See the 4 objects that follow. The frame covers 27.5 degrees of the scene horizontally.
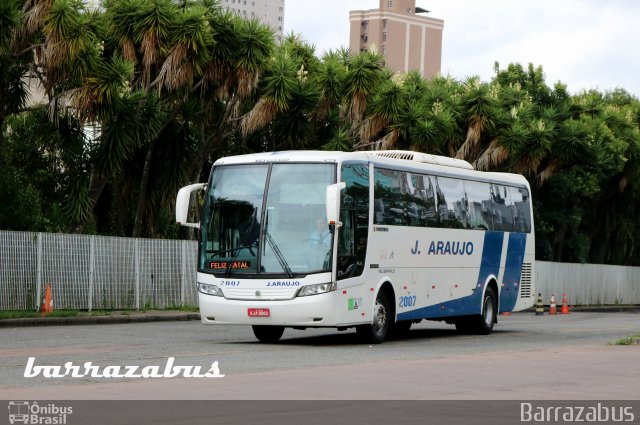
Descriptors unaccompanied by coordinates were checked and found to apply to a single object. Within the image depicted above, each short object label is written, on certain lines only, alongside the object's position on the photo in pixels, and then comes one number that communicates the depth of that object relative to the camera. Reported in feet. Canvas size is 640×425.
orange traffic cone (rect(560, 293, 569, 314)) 153.48
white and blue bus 68.33
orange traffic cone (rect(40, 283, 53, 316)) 96.30
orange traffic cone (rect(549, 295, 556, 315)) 149.69
